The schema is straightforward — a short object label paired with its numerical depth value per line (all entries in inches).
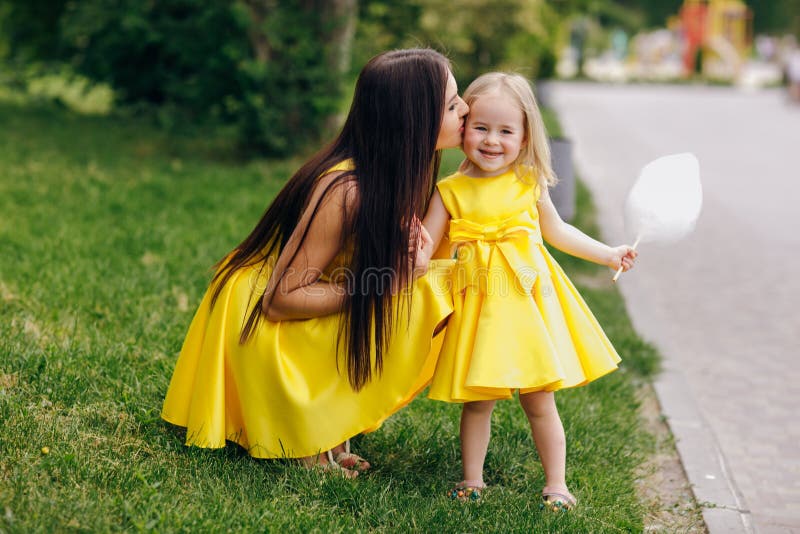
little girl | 118.3
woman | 122.1
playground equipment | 1385.3
